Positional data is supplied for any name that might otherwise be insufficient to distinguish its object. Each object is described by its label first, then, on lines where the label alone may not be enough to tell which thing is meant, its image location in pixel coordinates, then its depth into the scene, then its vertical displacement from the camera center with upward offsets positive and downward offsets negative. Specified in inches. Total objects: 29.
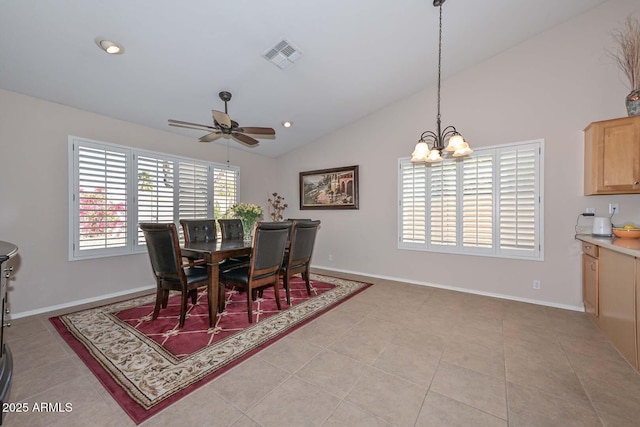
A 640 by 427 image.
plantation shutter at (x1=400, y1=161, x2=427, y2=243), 166.4 +7.7
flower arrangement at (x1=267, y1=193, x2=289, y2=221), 233.8 +5.5
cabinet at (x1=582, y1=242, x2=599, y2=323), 105.2 -28.7
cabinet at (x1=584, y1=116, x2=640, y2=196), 103.0 +24.5
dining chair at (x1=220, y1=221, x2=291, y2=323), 108.5 -21.9
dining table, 104.3 -18.7
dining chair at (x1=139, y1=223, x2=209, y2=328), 100.7 -22.3
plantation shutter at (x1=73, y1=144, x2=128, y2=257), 131.9 +7.8
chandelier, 93.0 +24.4
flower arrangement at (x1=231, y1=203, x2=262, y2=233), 134.3 -0.1
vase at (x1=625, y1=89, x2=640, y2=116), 102.1 +45.3
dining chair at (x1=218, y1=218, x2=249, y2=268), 153.1 -11.3
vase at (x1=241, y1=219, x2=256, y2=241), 136.7 -8.4
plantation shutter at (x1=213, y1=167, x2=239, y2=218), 196.2 +18.5
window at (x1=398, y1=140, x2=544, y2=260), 134.1 +6.3
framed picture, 197.3 +20.4
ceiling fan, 107.6 +38.8
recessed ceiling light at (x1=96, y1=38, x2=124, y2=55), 93.8 +62.6
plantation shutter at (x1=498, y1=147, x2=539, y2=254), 133.1 +8.0
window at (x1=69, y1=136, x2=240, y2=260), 131.8 +11.2
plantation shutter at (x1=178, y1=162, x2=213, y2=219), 175.2 +15.3
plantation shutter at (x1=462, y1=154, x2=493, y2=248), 144.6 +7.0
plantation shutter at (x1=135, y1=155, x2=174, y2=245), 154.5 +14.2
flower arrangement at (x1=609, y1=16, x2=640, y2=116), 103.4 +69.2
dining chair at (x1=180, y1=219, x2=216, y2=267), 140.7 -10.1
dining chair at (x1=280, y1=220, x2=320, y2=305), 130.5 -21.0
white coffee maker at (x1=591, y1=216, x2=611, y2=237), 113.3 -5.6
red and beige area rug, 69.7 -47.3
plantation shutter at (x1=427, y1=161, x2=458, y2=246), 156.1 +6.7
